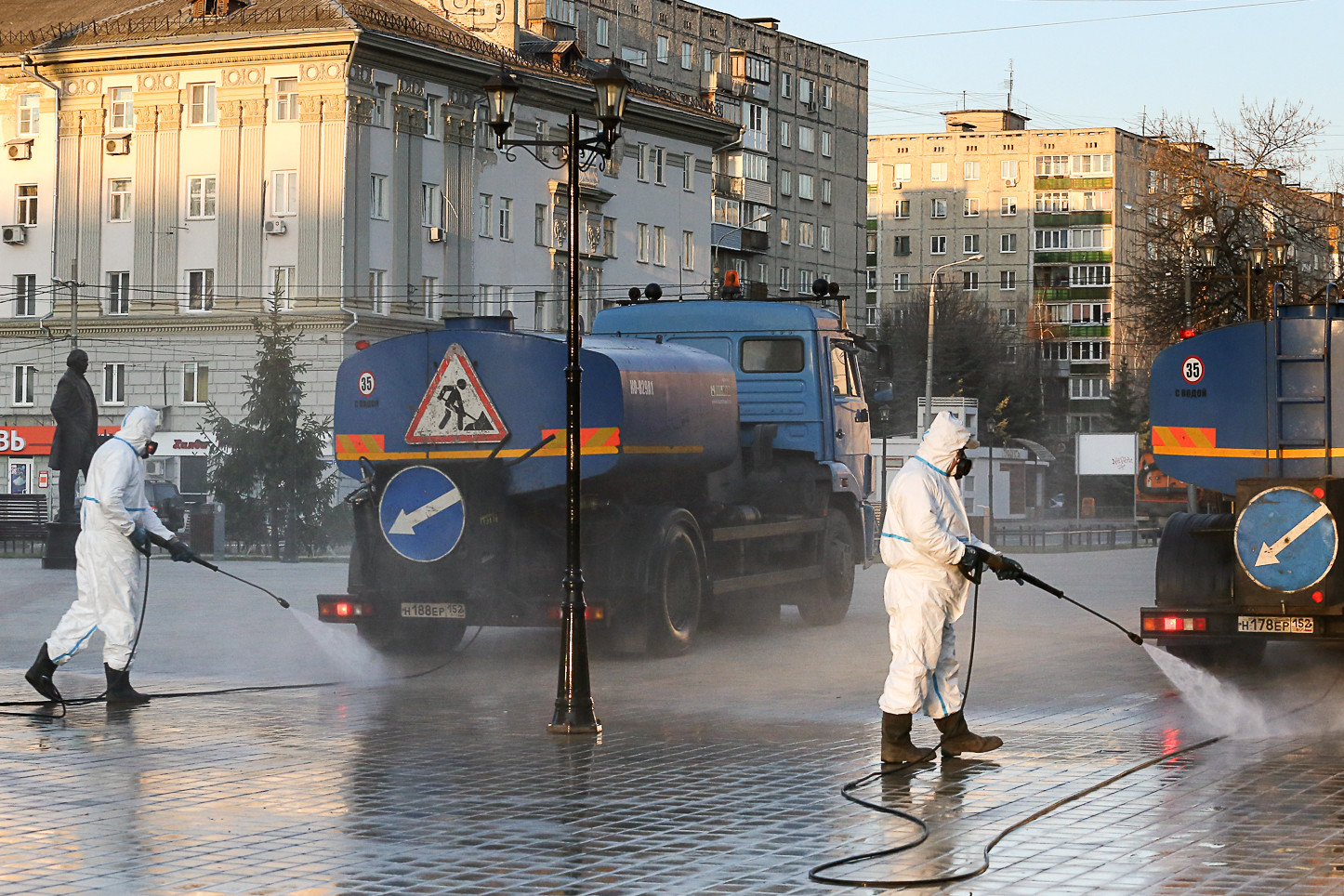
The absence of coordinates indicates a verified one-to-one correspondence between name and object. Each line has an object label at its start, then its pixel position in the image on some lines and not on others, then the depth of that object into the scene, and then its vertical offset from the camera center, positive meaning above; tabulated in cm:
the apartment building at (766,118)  8350 +1634
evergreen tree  4081 +21
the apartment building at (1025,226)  11538 +1448
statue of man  2789 +69
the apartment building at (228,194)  5788 +818
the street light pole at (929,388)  5831 +257
